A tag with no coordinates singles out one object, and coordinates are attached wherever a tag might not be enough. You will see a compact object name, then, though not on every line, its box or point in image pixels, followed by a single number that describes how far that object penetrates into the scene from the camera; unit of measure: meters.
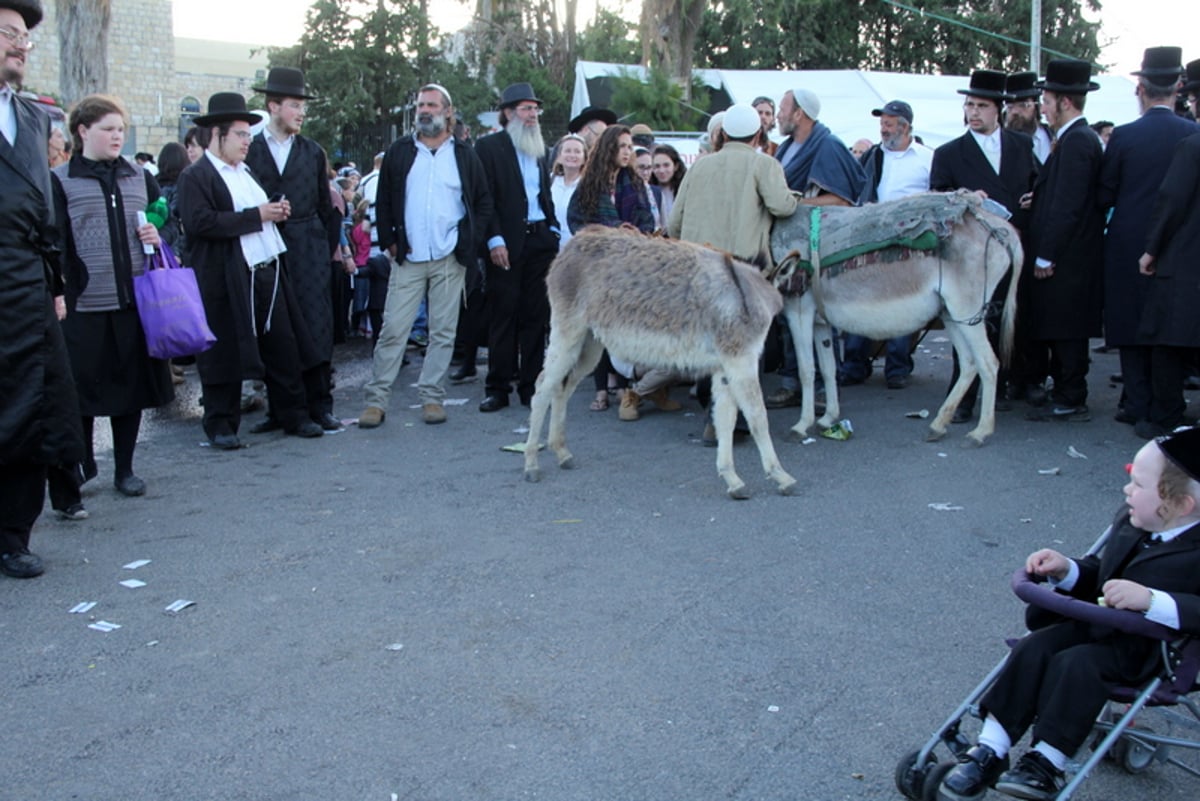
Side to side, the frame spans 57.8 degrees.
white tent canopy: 19.30
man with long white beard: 8.88
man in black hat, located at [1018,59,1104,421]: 7.66
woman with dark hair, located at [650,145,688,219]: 9.51
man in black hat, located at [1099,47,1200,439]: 7.54
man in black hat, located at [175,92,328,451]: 7.54
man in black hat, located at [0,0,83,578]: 5.18
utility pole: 26.62
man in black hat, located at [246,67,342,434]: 8.10
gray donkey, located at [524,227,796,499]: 6.48
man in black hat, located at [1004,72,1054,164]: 8.89
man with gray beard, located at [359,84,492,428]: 8.40
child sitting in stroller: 3.05
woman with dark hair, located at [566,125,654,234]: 8.35
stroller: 2.99
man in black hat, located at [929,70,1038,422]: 8.23
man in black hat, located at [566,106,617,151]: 10.12
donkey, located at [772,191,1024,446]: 7.38
